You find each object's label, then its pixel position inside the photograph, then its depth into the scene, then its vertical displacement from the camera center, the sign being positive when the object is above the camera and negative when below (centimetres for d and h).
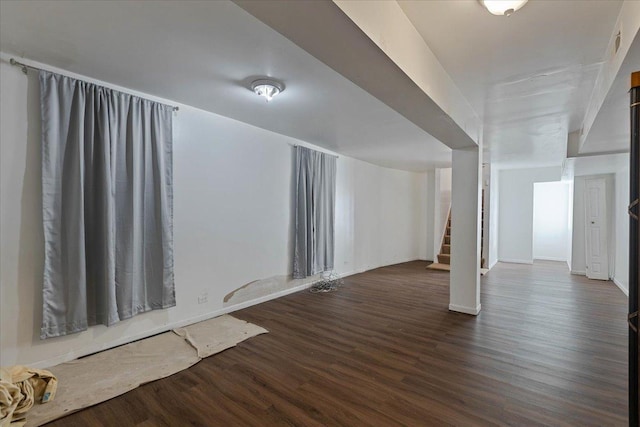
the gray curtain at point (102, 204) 239 +5
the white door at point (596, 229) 583 -34
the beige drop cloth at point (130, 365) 200 -133
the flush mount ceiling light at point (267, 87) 255 +113
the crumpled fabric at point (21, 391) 176 -122
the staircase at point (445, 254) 676 -109
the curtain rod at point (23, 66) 223 +114
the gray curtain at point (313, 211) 473 +0
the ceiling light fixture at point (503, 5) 155 +113
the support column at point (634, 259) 118 -19
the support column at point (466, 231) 369 -25
